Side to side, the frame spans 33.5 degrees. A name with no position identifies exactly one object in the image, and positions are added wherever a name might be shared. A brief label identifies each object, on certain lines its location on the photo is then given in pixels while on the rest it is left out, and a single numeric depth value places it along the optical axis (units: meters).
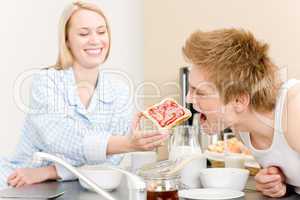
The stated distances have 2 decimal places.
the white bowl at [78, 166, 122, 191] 1.33
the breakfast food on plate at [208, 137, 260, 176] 1.56
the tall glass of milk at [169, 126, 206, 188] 1.44
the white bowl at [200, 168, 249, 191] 1.30
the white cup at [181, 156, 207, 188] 1.39
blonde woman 1.57
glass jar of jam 1.13
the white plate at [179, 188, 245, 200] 1.20
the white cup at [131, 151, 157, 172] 1.54
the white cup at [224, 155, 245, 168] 1.50
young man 1.31
